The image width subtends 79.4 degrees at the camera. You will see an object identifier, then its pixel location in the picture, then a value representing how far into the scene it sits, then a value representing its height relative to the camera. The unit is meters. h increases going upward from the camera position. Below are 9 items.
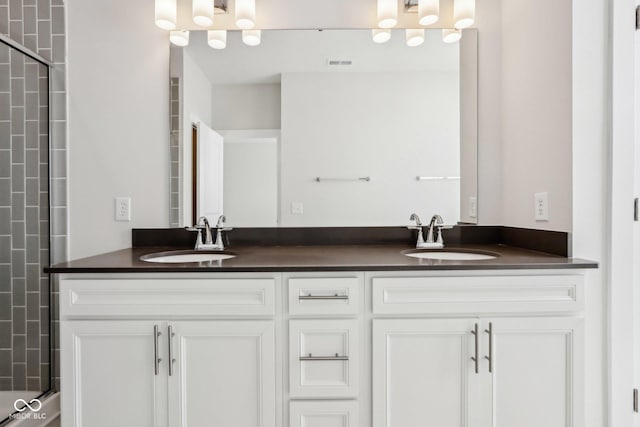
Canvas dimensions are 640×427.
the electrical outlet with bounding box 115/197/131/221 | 1.92 +0.01
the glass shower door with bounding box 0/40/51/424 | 1.90 -0.10
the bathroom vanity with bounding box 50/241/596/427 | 1.32 -0.46
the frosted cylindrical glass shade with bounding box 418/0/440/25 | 1.87 +0.97
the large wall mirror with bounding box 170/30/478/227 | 1.96 +0.40
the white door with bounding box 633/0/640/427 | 1.46 -0.20
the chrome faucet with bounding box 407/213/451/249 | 1.84 -0.12
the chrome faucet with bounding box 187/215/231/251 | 1.83 -0.13
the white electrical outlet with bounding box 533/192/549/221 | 1.61 +0.02
